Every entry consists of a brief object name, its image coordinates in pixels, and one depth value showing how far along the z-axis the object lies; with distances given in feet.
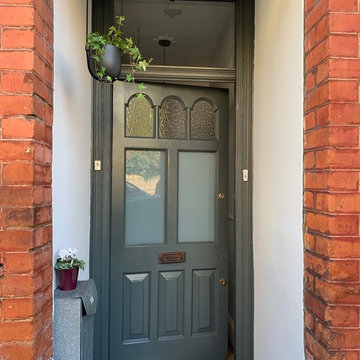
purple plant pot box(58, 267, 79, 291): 4.77
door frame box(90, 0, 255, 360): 7.05
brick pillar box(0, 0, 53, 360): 3.53
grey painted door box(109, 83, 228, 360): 7.37
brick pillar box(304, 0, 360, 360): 3.77
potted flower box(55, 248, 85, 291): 4.72
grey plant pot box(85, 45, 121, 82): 5.11
